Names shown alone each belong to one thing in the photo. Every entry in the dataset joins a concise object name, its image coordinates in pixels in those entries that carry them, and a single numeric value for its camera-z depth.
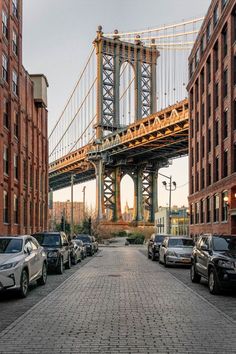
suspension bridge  75.75
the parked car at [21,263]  12.38
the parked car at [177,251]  23.08
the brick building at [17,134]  33.69
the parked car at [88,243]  36.15
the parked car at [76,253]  25.70
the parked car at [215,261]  13.34
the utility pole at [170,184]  48.43
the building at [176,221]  73.81
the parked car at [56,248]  19.84
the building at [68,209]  121.38
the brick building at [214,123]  37.97
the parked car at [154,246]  29.17
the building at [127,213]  139.94
